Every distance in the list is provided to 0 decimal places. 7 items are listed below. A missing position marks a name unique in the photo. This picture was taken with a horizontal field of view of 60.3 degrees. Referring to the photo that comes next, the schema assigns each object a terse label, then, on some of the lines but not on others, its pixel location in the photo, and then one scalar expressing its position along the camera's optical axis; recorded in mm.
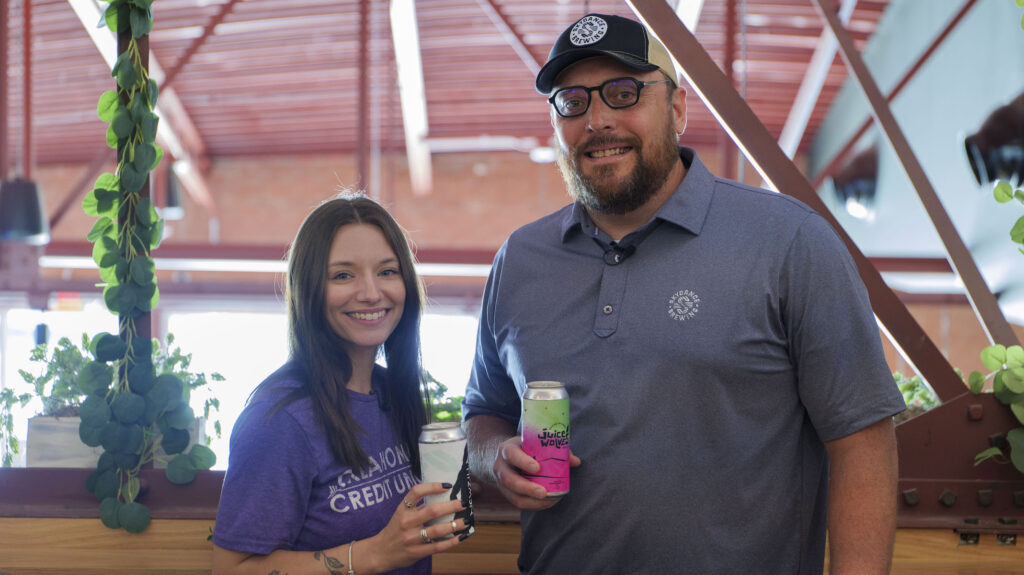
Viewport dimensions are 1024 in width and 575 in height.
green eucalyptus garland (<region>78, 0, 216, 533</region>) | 1936
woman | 1375
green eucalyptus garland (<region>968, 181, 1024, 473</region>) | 1872
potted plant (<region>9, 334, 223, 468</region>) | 2010
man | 1374
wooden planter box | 2018
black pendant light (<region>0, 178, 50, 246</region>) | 5199
